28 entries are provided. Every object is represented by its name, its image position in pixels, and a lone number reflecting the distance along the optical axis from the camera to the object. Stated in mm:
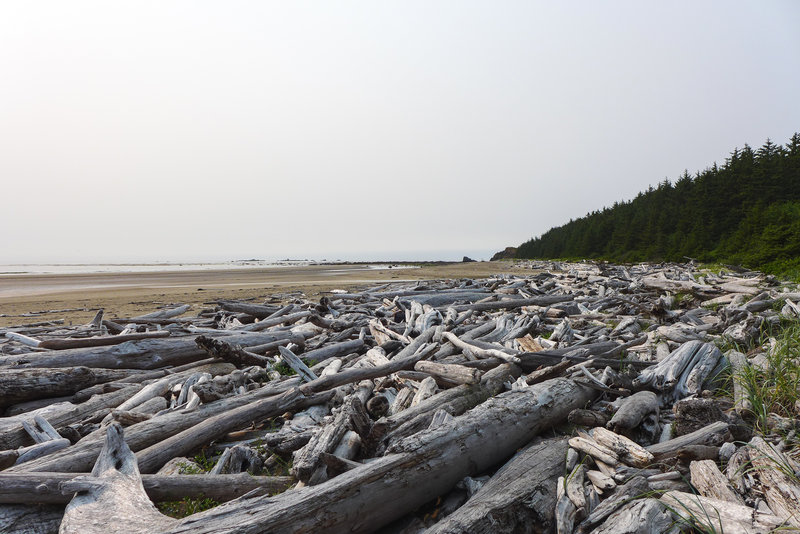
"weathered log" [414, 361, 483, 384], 4965
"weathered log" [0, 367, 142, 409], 5391
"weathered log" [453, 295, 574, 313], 11492
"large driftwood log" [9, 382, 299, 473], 3648
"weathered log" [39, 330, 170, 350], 7098
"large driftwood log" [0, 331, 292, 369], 6598
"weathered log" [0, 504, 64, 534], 2988
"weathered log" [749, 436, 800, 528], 2502
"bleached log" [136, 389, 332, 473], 3930
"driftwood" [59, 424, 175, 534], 2701
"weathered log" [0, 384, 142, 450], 4336
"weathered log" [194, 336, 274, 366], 6094
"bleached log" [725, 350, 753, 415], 3988
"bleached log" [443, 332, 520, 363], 5935
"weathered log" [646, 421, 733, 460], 3394
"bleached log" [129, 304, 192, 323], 12008
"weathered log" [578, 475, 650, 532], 2717
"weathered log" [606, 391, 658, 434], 3928
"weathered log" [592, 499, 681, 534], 2436
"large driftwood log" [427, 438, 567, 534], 2674
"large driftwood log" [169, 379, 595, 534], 2482
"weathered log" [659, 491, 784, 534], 2373
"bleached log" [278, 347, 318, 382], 6062
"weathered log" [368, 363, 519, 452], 3887
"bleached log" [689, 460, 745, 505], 2755
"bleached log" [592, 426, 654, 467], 3283
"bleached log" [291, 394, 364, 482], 3311
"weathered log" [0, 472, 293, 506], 3102
